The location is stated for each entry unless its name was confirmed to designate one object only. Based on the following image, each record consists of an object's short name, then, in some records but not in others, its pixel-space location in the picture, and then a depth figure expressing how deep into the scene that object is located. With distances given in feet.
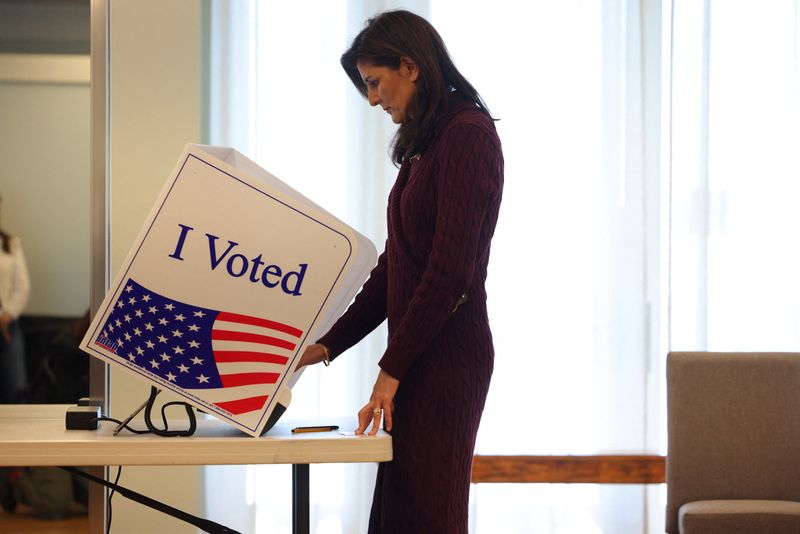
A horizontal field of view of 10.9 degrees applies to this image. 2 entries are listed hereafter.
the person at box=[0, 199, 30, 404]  38.57
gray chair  35.84
